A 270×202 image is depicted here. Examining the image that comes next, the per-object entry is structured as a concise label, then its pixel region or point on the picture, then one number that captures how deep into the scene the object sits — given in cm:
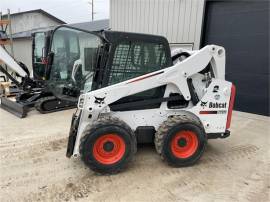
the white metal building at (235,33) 589
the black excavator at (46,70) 512
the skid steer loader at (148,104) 309
